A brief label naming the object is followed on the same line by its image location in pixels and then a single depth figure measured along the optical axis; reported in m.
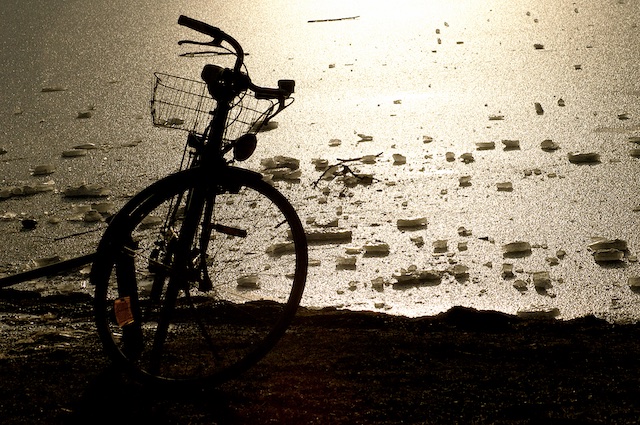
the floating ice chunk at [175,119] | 5.47
